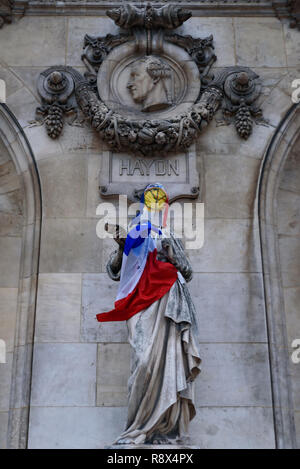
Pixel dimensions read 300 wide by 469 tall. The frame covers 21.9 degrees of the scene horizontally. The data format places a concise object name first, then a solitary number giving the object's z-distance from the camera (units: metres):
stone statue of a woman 6.93
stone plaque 8.72
